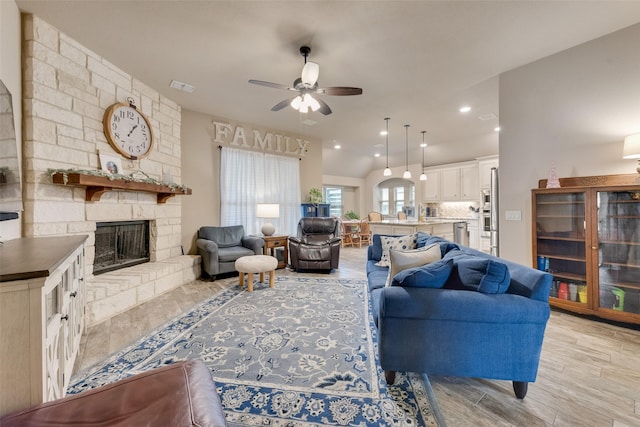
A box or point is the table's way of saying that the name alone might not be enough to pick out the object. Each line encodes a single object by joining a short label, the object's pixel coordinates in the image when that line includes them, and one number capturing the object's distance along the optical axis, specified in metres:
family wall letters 4.96
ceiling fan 2.71
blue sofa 1.53
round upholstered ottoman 3.46
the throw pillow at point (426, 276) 1.69
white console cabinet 0.91
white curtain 5.04
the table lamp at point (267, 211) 4.70
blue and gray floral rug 1.49
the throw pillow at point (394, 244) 3.00
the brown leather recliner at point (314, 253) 4.50
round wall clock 3.15
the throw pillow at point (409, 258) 2.16
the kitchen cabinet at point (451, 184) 7.00
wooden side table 4.75
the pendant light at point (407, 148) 5.80
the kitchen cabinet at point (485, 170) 6.52
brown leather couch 0.78
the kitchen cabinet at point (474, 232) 6.91
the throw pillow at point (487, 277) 1.60
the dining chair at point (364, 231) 7.73
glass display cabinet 2.53
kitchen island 4.83
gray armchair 4.01
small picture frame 3.05
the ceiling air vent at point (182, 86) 3.58
